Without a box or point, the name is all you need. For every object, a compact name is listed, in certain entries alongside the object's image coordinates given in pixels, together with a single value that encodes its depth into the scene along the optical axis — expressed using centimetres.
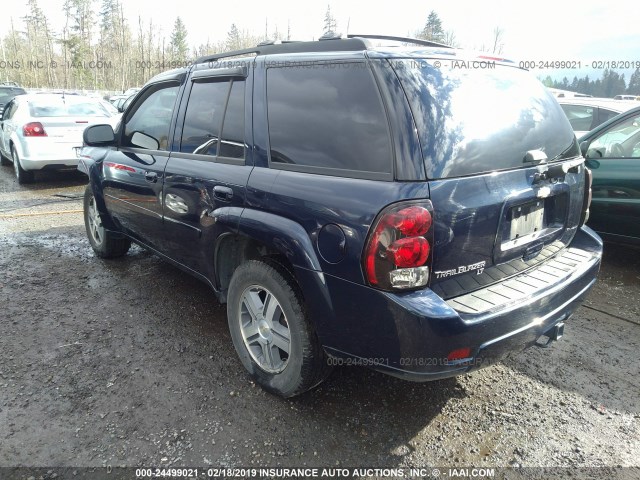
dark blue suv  191
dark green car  422
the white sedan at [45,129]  798
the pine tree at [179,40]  6106
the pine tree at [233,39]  6266
